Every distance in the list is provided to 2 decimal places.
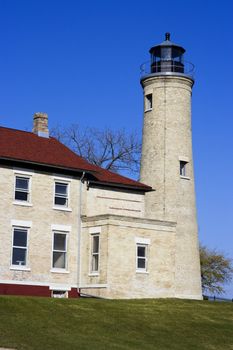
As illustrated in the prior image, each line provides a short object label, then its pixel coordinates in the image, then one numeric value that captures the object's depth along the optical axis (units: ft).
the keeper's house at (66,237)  124.47
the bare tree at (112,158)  209.87
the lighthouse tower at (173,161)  145.89
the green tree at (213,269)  231.71
